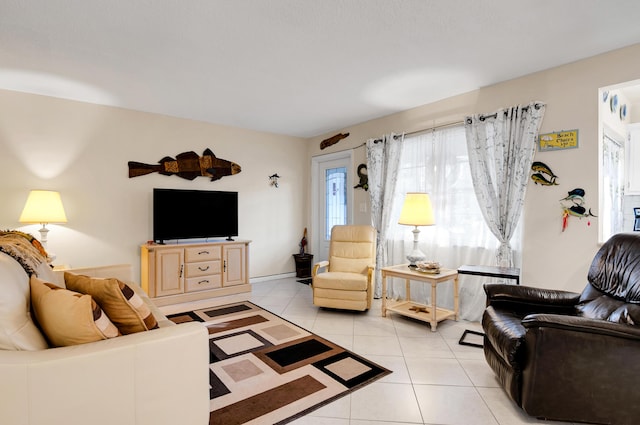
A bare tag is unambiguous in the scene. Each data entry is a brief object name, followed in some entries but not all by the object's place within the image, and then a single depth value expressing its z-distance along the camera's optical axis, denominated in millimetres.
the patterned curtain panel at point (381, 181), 4281
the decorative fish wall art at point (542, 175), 2990
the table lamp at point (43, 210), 3266
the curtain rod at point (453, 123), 3113
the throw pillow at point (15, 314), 1191
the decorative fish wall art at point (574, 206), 2801
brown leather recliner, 1688
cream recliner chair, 3609
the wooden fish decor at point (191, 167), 4278
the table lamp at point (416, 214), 3520
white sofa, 1095
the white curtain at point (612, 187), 3078
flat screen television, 4234
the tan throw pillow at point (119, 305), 1474
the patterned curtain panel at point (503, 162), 3096
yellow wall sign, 2875
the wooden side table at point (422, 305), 3184
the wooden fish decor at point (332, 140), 5123
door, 5223
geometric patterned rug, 1943
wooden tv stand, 3979
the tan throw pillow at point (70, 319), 1299
